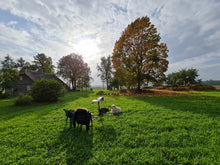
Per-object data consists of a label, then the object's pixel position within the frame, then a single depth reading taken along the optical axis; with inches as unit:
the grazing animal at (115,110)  217.8
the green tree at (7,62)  1320.1
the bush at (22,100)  368.1
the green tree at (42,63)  1353.3
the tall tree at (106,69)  1398.9
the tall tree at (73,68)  1201.4
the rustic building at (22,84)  814.5
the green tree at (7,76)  652.1
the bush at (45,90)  407.2
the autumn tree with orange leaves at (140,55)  524.1
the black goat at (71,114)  146.4
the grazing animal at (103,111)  215.3
